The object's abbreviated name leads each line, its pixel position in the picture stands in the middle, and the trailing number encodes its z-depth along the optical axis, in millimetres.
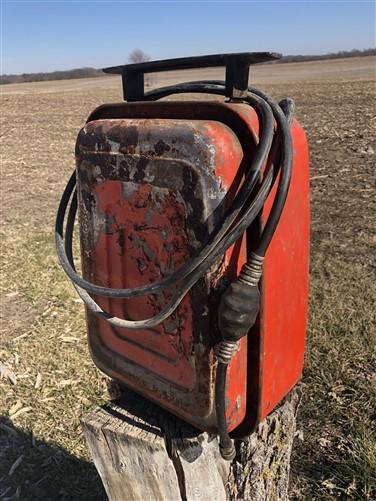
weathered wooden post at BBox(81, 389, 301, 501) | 1386
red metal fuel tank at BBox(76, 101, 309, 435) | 1079
